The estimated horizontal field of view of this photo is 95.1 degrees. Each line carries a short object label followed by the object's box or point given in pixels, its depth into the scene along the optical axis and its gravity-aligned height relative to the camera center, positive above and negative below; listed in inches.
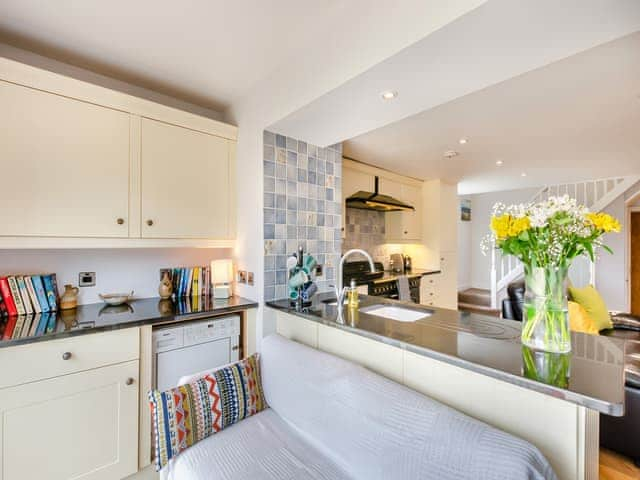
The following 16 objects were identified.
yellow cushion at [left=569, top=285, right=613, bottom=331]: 108.4 -24.3
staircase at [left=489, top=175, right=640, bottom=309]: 175.9 +26.3
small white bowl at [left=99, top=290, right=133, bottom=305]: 76.8 -15.0
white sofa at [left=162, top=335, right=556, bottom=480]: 32.5 -26.6
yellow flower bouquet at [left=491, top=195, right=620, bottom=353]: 37.8 -0.8
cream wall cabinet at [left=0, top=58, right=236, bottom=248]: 60.1 +17.7
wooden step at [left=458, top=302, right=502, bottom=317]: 211.0 -51.5
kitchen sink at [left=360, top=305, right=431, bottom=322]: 66.5 -17.1
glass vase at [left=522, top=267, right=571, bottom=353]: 40.0 -9.5
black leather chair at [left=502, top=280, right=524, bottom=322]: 111.0 -23.6
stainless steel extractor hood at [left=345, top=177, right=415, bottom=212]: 131.0 +18.4
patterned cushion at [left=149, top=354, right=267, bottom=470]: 47.2 -29.1
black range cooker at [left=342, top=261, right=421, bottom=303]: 128.5 -17.9
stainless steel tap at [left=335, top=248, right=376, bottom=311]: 66.9 -12.4
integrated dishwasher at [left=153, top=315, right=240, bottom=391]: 68.9 -26.9
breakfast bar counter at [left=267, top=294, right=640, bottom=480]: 32.6 -17.0
